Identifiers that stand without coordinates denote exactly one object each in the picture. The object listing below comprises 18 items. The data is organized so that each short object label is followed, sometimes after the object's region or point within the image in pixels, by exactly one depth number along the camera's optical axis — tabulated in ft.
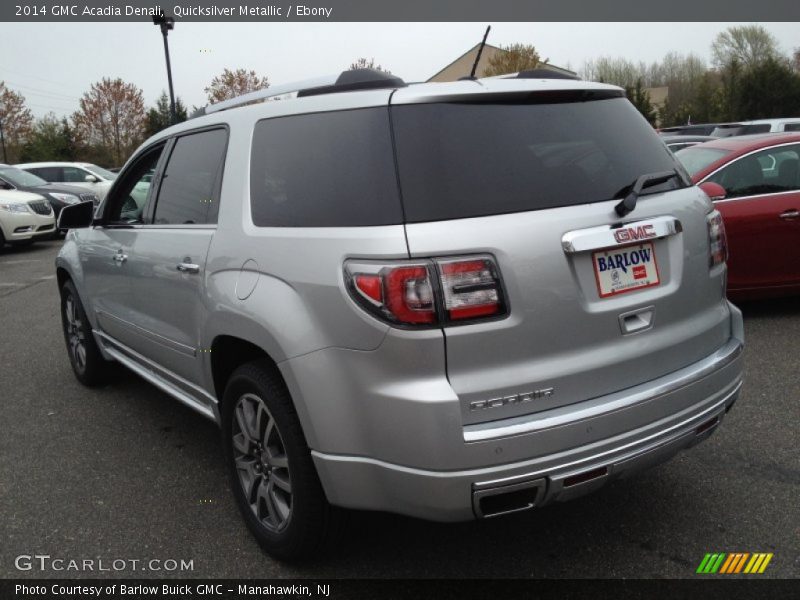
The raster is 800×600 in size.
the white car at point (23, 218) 44.60
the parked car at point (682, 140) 38.65
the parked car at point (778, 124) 44.44
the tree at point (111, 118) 158.40
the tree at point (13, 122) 158.09
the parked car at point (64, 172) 60.75
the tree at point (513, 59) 122.01
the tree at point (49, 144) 153.58
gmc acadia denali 7.12
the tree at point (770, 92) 129.70
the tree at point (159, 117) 143.44
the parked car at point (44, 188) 52.54
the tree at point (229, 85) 128.47
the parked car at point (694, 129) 59.31
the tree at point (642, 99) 143.54
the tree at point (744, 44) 224.12
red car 19.15
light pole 60.73
